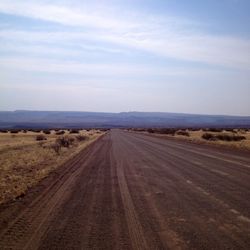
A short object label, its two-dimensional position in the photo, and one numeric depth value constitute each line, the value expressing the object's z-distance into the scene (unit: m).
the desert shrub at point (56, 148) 31.17
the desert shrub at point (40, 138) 57.87
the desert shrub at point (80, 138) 57.54
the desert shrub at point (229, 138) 51.13
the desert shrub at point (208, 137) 54.78
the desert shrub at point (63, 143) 39.50
